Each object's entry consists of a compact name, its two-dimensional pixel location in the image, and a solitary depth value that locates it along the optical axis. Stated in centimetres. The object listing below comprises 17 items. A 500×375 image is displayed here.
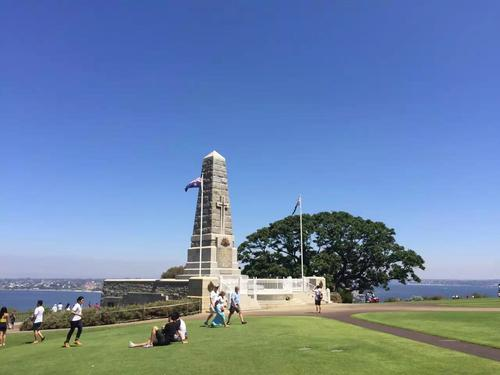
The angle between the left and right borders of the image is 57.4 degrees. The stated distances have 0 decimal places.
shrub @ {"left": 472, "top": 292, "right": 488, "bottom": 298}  4562
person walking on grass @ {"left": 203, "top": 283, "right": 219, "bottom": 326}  1753
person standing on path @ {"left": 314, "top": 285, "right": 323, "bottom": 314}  2380
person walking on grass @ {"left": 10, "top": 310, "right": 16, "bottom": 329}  2631
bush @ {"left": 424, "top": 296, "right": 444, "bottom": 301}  3972
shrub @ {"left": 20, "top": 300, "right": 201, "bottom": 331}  2264
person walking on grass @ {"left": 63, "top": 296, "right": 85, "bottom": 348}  1408
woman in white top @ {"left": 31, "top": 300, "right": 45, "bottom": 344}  1639
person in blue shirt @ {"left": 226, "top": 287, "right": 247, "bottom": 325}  1772
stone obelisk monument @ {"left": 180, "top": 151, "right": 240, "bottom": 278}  3291
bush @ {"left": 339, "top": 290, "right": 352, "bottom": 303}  3891
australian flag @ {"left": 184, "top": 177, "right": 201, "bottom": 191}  3384
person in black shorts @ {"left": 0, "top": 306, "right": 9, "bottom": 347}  1648
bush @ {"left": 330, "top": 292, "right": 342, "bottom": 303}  3681
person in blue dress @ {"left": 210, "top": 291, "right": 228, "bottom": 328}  1725
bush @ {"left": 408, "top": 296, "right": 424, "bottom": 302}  4012
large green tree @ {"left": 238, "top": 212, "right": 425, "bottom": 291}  4934
